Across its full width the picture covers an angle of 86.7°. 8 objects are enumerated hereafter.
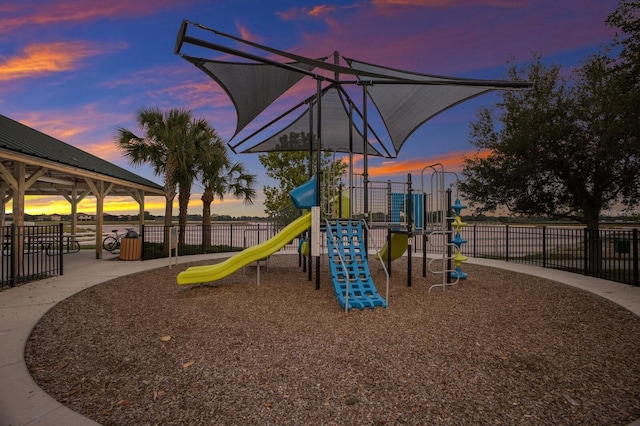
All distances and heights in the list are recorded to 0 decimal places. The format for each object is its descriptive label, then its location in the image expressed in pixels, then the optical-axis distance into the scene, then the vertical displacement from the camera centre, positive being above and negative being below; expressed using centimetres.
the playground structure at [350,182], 755 +94
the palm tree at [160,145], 1619 +342
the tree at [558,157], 1264 +233
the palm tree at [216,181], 1788 +205
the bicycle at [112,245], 1750 -154
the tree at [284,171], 2172 +292
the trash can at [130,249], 1398 -135
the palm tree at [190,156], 1672 +303
